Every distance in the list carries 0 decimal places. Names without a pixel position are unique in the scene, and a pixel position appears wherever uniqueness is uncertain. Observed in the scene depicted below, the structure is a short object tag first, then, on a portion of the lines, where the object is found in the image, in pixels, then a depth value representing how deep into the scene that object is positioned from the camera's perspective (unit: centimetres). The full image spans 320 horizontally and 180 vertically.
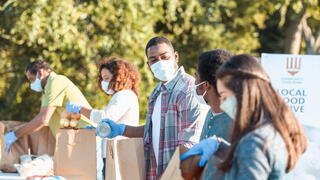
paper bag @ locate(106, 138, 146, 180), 531
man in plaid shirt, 494
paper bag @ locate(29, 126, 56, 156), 845
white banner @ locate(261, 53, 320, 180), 633
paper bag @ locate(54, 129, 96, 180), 618
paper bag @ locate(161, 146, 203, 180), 374
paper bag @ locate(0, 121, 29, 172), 869
